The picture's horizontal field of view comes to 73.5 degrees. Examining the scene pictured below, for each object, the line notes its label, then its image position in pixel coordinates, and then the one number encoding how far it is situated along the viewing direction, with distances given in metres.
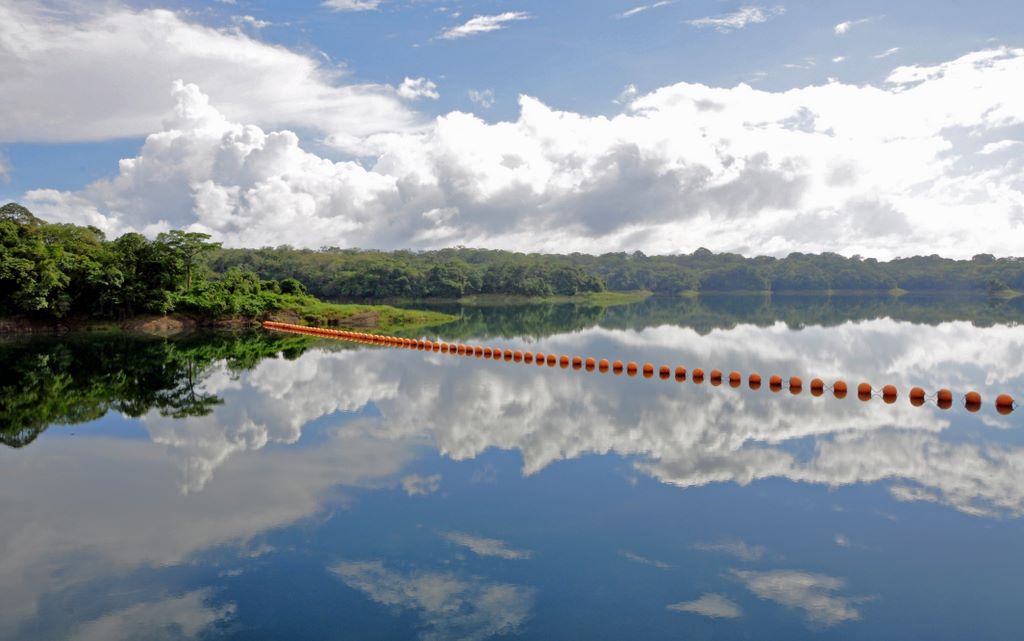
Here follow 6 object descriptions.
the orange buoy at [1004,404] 16.44
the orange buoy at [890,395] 17.71
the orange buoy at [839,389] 18.39
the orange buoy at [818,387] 18.70
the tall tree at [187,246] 39.94
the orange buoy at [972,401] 16.81
